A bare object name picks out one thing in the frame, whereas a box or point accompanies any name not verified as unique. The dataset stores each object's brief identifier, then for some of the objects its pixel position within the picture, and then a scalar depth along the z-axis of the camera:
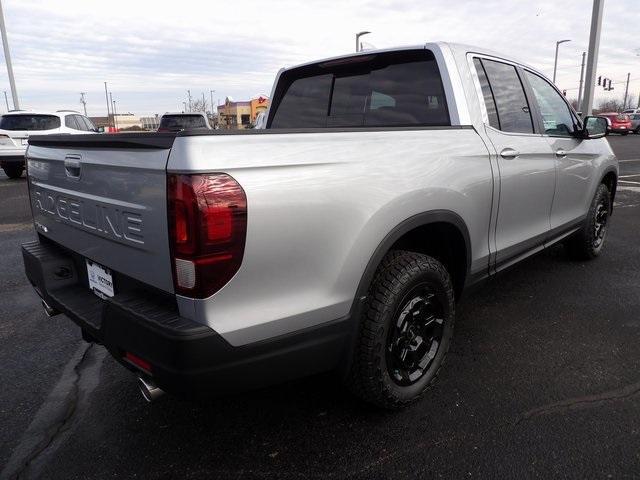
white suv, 12.03
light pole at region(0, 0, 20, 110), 20.31
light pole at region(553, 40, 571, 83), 36.38
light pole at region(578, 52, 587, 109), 45.58
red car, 30.73
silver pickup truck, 1.65
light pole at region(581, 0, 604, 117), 13.85
